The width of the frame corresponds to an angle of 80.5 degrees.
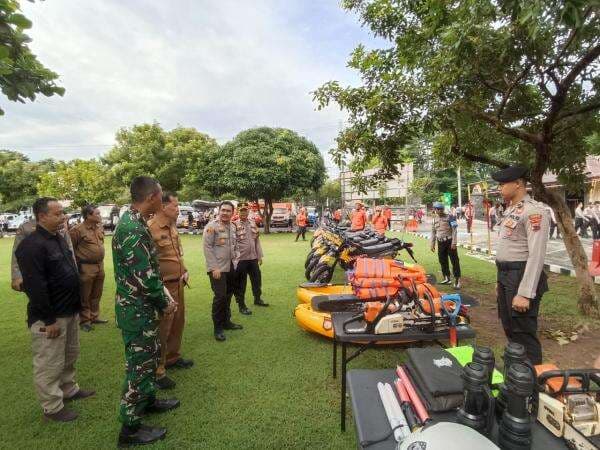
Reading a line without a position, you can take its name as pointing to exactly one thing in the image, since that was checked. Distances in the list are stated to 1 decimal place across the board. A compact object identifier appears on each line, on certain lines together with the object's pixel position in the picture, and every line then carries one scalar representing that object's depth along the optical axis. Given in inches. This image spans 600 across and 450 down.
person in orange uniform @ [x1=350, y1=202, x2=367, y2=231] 470.0
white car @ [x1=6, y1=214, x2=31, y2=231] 1029.2
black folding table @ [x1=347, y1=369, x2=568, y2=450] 52.6
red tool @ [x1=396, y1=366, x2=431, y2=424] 59.0
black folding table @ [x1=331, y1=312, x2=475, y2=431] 106.3
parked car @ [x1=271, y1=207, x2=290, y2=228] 1000.2
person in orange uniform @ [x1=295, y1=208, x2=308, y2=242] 654.5
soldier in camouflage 98.6
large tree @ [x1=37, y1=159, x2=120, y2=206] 970.7
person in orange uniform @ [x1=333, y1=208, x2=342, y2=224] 747.4
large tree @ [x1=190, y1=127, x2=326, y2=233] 751.1
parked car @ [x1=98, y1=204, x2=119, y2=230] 951.0
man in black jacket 110.1
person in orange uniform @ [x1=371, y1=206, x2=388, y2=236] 509.4
